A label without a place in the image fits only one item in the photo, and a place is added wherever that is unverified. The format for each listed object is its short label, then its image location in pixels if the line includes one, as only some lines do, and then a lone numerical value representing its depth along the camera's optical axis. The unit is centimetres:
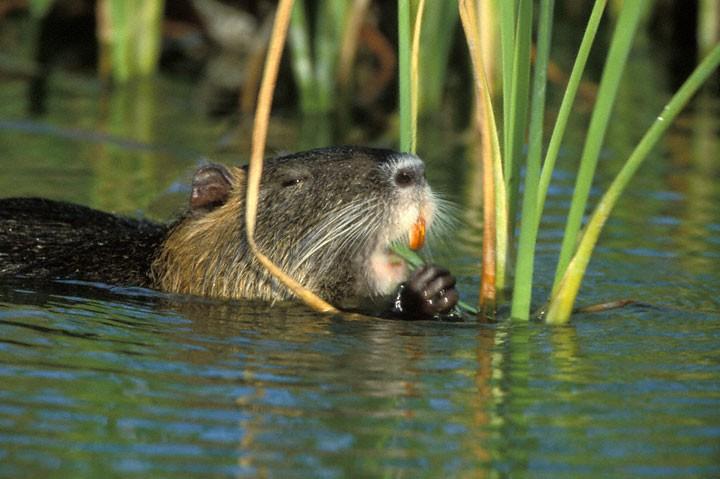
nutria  917
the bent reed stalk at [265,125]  761
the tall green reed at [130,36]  1906
